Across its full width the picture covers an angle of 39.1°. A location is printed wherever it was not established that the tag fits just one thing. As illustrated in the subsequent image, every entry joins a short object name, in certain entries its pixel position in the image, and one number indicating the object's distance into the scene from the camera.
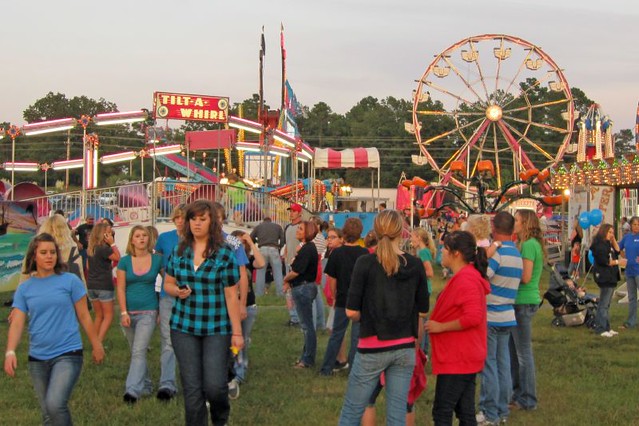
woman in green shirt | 6.87
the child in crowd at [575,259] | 18.95
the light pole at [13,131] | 22.52
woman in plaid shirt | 5.19
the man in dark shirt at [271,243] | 14.95
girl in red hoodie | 5.09
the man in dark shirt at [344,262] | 7.84
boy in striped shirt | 6.39
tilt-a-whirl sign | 23.38
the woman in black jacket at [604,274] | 11.45
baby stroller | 12.20
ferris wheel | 36.00
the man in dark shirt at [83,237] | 13.55
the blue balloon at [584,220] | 20.52
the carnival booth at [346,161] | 26.23
